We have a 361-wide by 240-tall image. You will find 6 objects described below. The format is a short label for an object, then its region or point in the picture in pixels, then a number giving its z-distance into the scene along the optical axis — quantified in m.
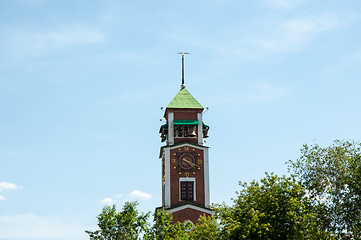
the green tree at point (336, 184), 41.09
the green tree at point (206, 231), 46.81
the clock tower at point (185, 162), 63.31
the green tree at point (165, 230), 46.03
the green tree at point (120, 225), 45.00
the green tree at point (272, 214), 42.47
